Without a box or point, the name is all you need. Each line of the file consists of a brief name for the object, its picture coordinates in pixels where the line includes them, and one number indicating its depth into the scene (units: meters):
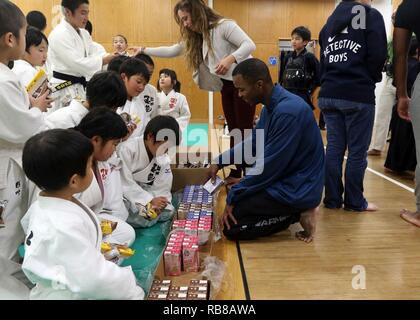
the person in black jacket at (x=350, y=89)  2.27
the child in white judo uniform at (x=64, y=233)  1.06
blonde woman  2.53
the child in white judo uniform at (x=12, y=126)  1.48
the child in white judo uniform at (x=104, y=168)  1.63
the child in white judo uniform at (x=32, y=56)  2.14
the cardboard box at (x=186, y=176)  2.80
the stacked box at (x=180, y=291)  1.35
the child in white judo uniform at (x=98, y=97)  1.85
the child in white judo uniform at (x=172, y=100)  4.35
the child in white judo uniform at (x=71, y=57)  2.55
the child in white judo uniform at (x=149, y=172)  2.23
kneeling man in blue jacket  1.90
